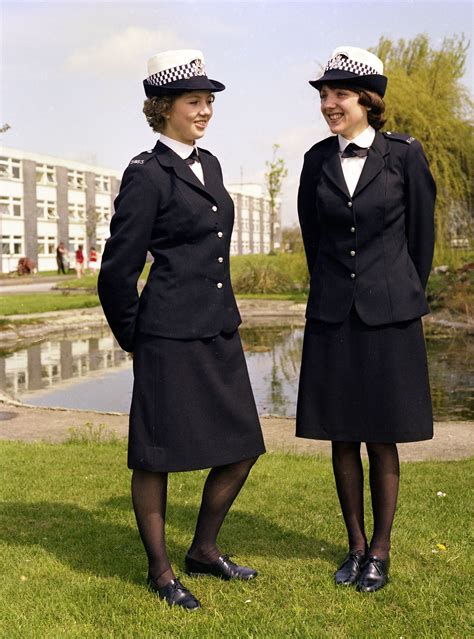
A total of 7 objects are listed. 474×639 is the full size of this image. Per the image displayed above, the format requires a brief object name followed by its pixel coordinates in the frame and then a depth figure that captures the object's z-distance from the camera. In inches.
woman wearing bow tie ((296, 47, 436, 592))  142.2
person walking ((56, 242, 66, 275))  1729.8
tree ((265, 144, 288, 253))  2062.0
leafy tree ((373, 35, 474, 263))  804.0
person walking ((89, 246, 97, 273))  1522.9
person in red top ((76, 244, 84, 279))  1392.0
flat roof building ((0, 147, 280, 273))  2169.0
